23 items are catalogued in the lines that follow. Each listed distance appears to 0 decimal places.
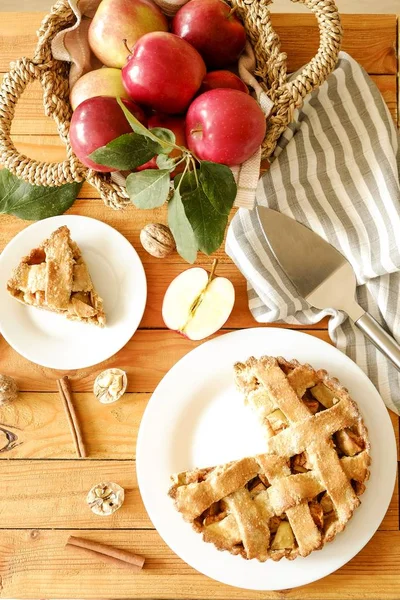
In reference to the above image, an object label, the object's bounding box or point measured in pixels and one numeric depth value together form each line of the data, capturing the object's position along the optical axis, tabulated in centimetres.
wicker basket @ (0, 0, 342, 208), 82
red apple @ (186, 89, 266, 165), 75
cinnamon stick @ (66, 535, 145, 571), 98
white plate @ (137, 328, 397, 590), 95
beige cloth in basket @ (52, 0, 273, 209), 83
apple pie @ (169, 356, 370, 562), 89
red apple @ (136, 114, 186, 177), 82
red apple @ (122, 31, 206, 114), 76
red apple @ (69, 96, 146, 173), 77
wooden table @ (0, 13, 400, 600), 98
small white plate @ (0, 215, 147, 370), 99
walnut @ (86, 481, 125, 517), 98
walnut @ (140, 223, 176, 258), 98
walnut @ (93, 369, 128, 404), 99
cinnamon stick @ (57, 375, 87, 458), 100
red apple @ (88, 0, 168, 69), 81
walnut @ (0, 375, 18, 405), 99
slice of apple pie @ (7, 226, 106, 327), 96
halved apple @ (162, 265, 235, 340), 98
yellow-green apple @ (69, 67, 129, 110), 82
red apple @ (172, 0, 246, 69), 81
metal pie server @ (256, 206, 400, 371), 97
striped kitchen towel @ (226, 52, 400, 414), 98
